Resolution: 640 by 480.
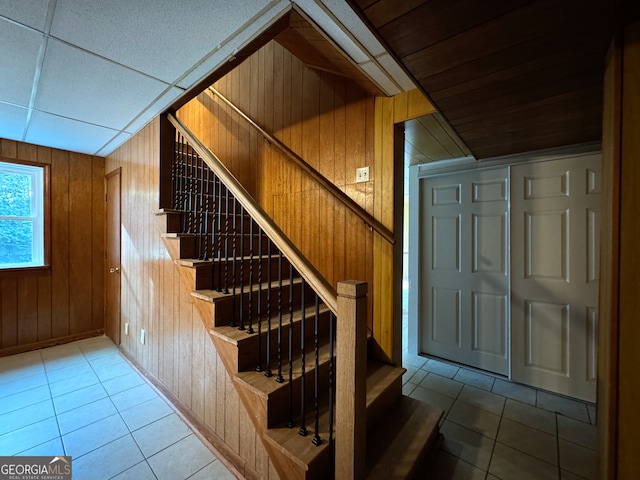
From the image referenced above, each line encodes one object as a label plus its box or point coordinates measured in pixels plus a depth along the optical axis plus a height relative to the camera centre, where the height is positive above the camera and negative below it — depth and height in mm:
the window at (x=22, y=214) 2906 +286
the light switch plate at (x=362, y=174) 2123 +512
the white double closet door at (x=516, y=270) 2203 -315
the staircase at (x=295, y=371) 1135 -740
